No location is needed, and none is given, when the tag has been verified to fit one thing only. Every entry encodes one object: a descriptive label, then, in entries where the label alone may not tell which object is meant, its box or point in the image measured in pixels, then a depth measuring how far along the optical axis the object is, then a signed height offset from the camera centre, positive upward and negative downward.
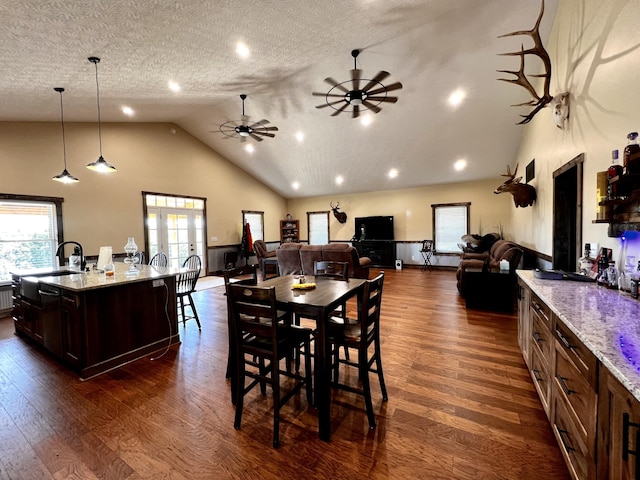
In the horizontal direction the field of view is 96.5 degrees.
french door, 6.91 +0.02
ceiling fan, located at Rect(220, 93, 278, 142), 5.13 +1.91
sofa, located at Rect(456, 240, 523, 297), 4.74 -0.65
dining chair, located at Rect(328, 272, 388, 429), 2.04 -0.82
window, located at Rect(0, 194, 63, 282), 4.78 +0.08
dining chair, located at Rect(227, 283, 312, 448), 1.87 -0.79
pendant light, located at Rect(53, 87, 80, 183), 3.99 +1.47
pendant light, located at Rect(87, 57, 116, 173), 3.59 +0.87
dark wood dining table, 1.89 -0.57
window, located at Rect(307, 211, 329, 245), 10.95 +0.15
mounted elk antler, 2.85 +1.62
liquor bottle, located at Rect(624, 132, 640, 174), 1.69 +0.41
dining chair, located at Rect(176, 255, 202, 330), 3.83 -0.70
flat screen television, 9.55 +0.06
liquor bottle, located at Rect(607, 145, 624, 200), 1.84 +0.33
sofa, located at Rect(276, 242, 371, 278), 5.98 -0.58
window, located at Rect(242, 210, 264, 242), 9.48 +0.35
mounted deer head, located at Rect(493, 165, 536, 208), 4.73 +0.60
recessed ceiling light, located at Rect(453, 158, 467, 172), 7.45 +1.70
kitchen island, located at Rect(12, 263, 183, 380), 2.74 -0.86
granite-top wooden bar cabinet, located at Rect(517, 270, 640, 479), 0.99 -0.65
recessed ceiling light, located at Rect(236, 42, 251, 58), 3.63 +2.41
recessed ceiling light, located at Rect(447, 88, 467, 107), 5.26 +2.48
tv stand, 9.40 -0.74
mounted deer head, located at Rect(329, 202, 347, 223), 10.38 +0.56
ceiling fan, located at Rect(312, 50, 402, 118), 3.64 +1.90
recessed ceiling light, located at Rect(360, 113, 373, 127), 6.12 +2.42
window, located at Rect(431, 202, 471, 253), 8.69 +0.12
